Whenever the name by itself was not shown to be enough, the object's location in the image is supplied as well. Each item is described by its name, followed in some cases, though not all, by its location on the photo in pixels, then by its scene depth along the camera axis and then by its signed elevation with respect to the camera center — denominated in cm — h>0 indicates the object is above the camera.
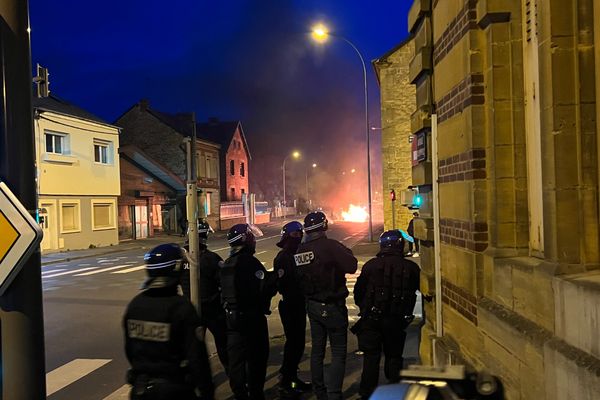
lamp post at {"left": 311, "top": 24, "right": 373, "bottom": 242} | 2016 +628
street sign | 328 -18
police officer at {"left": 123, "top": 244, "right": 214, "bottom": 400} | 314 -82
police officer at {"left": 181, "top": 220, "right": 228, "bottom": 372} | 600 -108
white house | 2575 +154
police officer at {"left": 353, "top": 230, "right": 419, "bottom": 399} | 515 -106
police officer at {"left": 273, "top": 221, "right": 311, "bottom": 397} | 561 -121
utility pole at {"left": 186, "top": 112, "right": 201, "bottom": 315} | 592 -19
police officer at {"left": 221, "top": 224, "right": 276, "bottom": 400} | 516 -109
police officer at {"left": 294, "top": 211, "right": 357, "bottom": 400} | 507 -93
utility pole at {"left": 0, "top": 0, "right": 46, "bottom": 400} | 346 +12
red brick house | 5319 +481
